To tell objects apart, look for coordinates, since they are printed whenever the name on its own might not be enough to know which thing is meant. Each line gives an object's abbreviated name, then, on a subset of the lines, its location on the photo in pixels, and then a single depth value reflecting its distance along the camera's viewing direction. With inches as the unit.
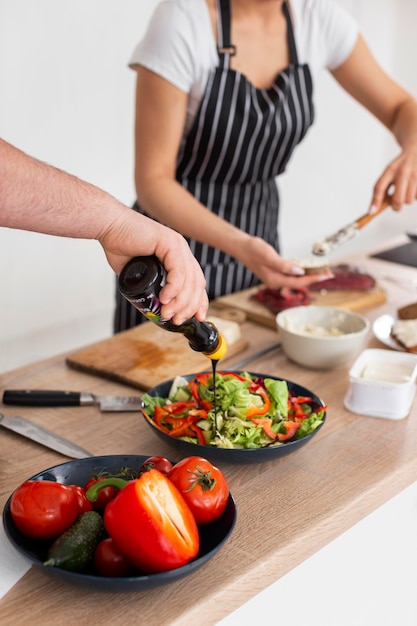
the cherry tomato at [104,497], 42.6
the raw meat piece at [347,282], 88.3
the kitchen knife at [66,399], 61.3
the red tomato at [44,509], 40.6
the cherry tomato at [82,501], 42.1
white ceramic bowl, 67.7
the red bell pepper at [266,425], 52.4
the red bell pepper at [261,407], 53.2
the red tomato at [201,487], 42.2
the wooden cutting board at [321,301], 81.7
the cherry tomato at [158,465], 44.4
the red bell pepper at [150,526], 38.3
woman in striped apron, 79.0
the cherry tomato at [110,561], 39.2
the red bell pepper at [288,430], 52.9
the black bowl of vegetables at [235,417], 51.4
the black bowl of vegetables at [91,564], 38.1
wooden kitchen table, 39.8
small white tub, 60.7
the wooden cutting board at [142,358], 66.8
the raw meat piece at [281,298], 81.7
